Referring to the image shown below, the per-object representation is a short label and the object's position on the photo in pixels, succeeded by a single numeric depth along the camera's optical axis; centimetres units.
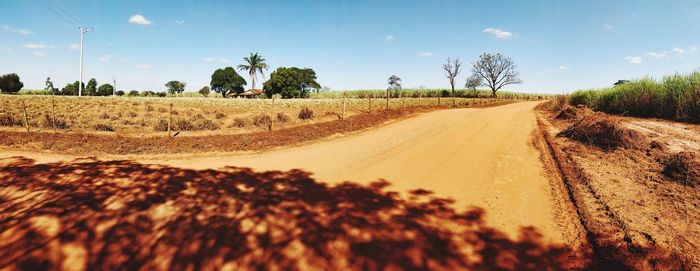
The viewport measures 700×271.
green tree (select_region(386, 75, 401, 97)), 10338
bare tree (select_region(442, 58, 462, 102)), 7119
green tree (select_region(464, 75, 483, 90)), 7250
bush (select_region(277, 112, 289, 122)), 1900
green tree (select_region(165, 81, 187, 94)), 12562
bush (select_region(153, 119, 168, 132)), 1605
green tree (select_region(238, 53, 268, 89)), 8050
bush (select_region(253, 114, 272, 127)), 1753
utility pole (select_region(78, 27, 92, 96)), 4493
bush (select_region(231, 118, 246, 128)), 1809
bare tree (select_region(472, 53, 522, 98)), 6844
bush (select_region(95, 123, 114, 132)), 1460
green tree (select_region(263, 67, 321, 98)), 7062
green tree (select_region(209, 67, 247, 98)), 8769
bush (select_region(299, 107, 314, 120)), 2028
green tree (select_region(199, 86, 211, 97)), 10855
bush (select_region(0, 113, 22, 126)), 1573
